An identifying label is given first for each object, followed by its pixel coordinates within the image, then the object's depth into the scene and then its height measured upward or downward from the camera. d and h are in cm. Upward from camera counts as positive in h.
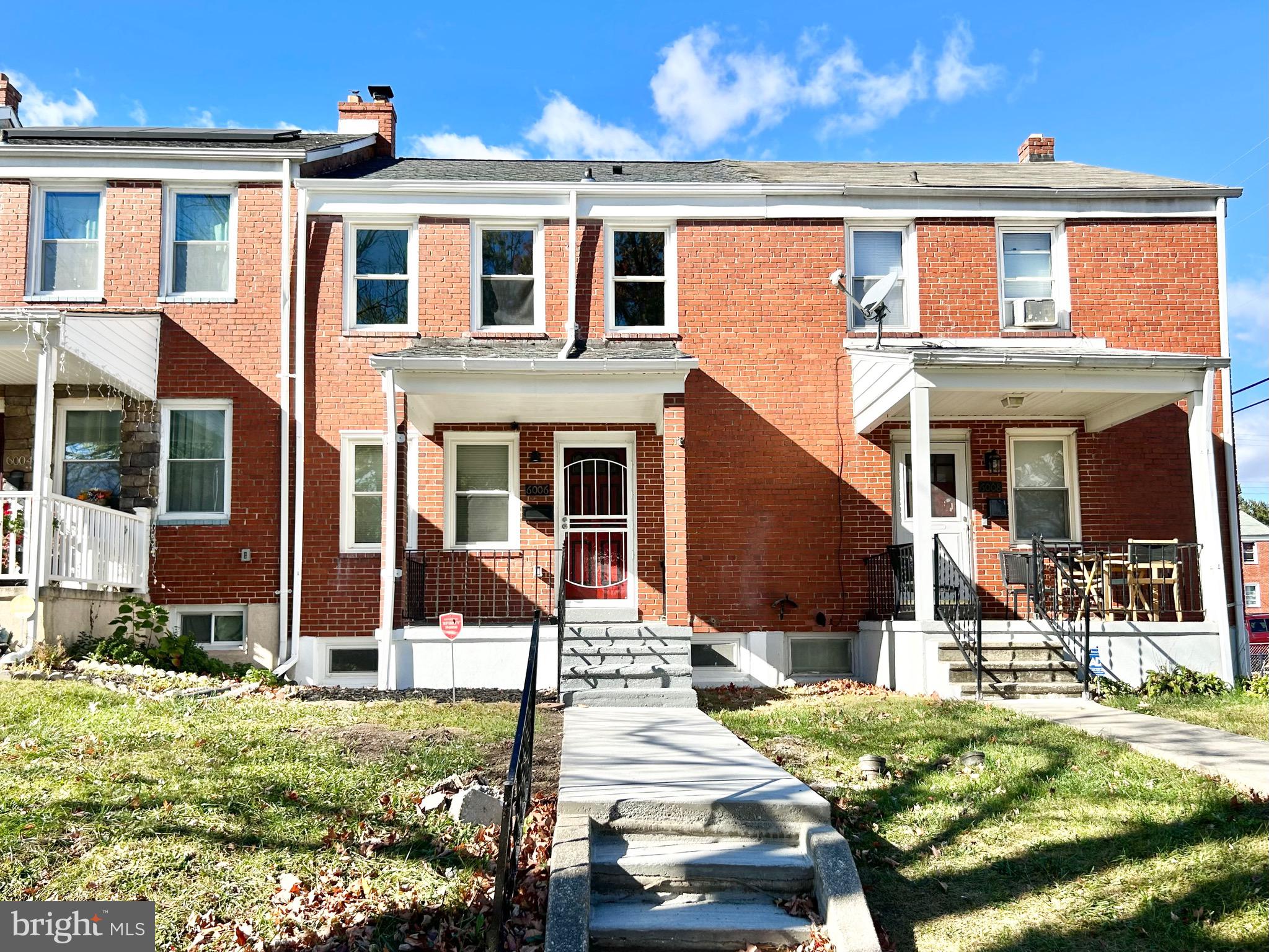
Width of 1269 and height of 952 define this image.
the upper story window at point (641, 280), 1405 +355
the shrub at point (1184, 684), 1135 -132
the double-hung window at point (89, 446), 1355 +145
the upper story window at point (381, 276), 1390 +358
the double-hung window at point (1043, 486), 1388 +88
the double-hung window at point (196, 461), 1348 +126
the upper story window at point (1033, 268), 1418 +371
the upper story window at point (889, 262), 1423 +380
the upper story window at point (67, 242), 1378 +400
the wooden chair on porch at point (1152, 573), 1207 -20
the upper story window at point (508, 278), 1402 +357
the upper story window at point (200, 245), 1382 +397
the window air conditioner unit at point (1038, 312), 1391 +306
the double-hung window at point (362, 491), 1349 +86
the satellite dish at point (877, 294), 1301 +312
